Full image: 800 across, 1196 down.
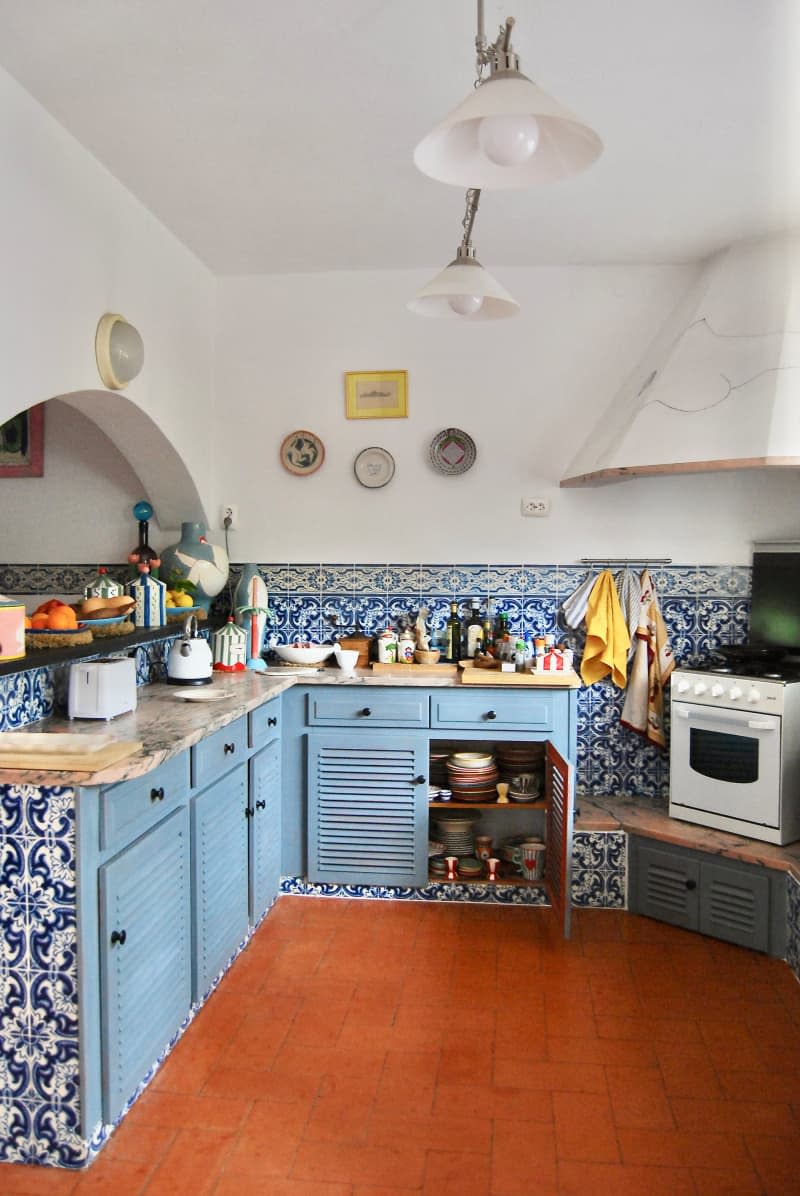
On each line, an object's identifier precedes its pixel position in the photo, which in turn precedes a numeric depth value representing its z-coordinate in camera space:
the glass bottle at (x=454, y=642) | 4.09
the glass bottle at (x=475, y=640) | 4.06
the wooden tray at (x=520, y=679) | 3.62
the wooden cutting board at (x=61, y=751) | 2.07
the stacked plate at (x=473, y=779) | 3.82
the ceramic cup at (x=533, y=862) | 3.75
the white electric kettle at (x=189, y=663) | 3.40
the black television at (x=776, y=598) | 3.87
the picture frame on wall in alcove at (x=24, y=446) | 4.25
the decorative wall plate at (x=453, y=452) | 4.16
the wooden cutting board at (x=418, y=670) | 3.84
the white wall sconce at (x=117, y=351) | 3.01
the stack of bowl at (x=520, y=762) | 3.91
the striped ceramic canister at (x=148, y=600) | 3.47
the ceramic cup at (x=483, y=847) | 3.92
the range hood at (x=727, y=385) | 3.27
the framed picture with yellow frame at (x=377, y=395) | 4.19
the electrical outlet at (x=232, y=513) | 4.28
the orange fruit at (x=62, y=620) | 2.75
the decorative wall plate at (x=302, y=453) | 4.23
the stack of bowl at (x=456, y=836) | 3.93
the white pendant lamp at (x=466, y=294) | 2.32
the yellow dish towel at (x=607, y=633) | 3.96
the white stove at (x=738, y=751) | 3.35
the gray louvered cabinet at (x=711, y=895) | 3.27
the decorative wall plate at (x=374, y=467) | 4.20
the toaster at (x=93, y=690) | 2.69
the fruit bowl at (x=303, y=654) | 3.97
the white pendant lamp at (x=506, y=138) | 1.48
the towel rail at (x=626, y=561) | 4.06
